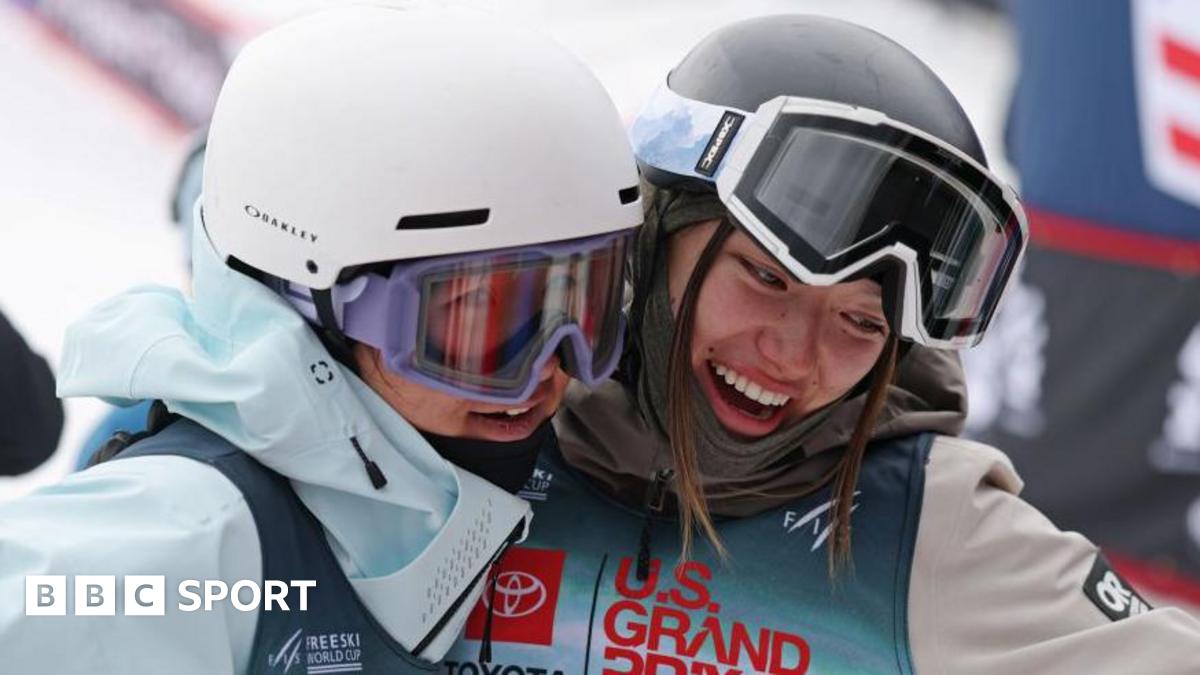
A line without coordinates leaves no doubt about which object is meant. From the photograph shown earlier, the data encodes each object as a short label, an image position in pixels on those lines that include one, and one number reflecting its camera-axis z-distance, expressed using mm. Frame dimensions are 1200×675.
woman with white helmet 4273
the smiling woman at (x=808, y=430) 4695
